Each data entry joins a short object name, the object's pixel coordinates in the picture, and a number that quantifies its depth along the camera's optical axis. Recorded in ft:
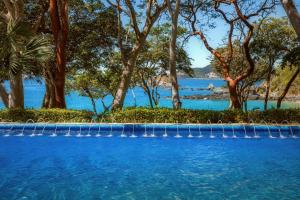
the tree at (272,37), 72.13
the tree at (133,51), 53.18
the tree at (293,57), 57.16
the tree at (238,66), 85.40
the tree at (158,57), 90.38
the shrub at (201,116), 46.34
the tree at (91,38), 72.69
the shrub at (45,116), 48.19
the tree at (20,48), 40.86
